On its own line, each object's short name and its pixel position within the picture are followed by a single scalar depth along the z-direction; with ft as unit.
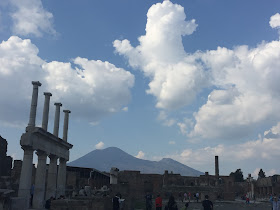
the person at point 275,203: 43.79
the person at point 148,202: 60.85
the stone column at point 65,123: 84.79
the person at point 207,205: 40.04
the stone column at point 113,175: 97.81
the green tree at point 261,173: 267.00
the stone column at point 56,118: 78.60
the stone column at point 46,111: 68.74
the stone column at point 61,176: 81.89
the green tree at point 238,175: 290.31
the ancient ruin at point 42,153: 57.82
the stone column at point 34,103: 59.79
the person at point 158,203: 52.49
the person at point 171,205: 42.62
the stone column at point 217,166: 212.31
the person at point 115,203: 46.85
